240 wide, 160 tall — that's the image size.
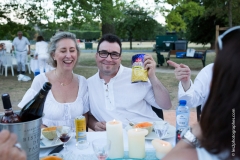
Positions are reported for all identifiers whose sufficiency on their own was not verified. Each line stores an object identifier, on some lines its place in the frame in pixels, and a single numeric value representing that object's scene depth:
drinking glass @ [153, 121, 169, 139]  1.95
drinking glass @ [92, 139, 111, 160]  1.60
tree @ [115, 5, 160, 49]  33.53
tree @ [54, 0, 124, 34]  11.02
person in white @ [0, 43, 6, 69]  11.92
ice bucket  1.21
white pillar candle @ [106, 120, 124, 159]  1.72
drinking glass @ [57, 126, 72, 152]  1.86
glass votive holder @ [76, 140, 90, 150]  1.83
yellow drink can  1.92
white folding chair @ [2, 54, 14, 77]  11.60
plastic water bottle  1.78
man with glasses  2.65
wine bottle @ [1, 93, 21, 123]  1.31
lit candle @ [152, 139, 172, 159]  1.65
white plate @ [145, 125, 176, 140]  1.94
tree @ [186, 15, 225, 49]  28.59
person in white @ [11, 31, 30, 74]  11.89
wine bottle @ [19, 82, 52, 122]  1.49
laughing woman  2.50
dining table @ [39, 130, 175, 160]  1.71
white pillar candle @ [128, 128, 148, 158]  1.69
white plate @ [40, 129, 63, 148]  1.85
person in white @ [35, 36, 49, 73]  10.27
